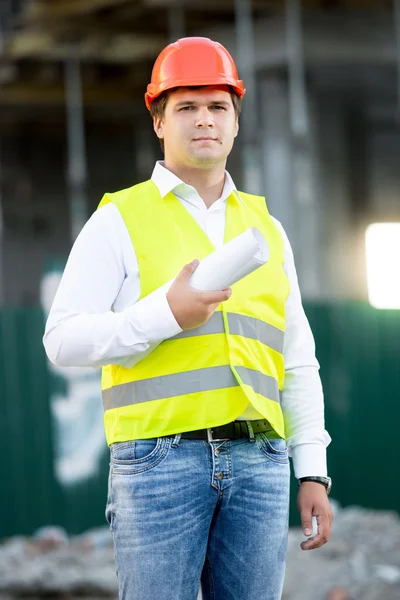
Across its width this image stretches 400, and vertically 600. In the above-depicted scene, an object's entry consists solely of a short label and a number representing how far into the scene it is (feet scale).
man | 14.82
